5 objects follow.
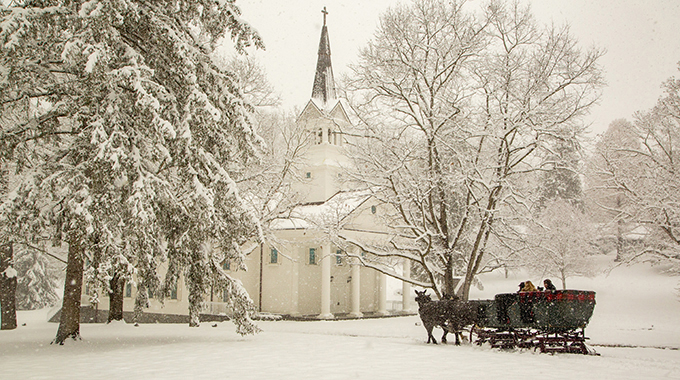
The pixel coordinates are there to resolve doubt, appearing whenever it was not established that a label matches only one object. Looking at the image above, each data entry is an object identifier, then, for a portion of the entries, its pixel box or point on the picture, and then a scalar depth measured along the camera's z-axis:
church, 27.89
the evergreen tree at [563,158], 15.85
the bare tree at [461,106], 15.97
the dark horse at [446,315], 11.77
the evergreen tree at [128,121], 10.09
